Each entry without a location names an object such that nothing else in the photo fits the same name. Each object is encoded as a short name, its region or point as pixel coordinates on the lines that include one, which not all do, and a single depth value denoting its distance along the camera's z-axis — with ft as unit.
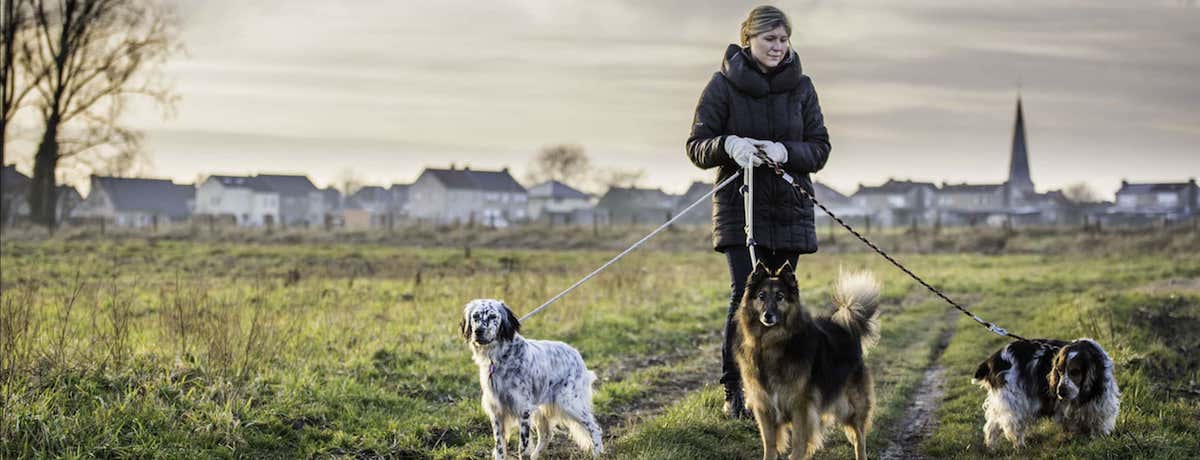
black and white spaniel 21.56
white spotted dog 20.38
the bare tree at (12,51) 116.16
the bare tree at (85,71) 120.37
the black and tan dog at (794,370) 18.31
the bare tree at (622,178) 379.76
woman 21.54
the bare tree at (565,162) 391.86
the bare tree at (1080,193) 428.97
